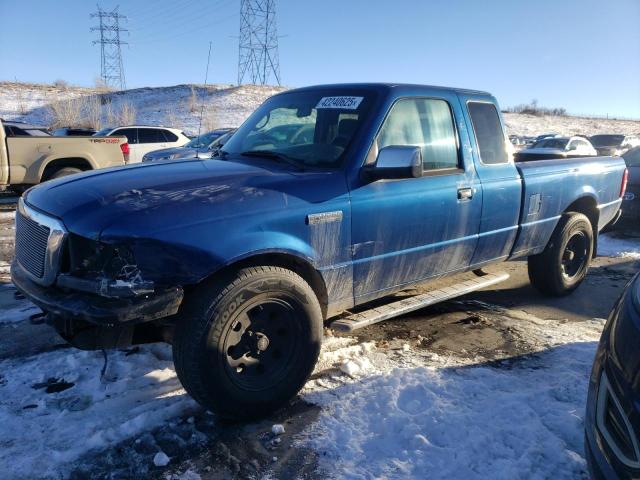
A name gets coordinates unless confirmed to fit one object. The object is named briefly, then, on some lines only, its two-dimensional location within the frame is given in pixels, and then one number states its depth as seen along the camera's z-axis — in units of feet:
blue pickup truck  8.22
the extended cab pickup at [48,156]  31.14
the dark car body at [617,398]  5.50
